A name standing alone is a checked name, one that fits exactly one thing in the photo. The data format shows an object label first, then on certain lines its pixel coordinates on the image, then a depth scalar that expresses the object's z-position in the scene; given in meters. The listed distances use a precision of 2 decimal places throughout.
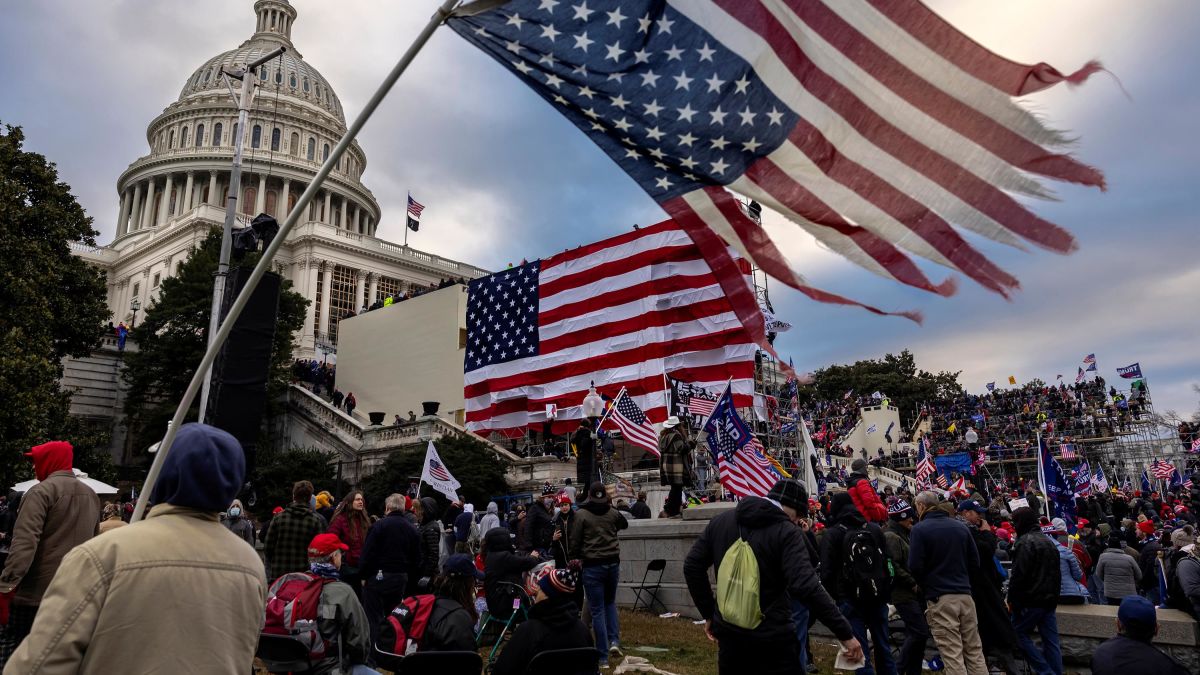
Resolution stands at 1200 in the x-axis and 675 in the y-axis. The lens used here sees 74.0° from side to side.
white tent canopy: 13.51
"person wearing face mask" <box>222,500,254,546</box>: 11.80
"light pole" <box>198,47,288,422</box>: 11.77
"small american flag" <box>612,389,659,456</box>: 18.16
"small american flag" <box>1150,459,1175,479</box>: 30.24
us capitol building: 67.31
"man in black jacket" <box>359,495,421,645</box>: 7.92
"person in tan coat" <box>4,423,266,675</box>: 2.21
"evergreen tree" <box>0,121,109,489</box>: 23.08
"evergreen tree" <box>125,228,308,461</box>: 37.44
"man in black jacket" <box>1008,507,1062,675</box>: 7.92
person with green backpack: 4.87
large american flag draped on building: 20.83
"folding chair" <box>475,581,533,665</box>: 8.73
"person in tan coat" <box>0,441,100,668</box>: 5.41
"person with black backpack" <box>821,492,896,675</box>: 7.44
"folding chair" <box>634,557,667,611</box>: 12.14
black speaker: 9.45
